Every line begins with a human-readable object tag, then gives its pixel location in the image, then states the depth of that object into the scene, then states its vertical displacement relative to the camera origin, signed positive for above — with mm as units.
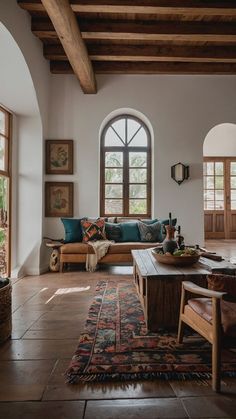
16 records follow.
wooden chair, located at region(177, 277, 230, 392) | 1556 -643
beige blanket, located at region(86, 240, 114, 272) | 4684 -652
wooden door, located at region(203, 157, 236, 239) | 8781 +495
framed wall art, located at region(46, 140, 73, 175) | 5434 +1058
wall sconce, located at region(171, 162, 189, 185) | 5449 +786
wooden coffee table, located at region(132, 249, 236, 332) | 2326 -662
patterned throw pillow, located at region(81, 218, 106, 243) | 4910 -303
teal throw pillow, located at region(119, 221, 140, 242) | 5040 -345
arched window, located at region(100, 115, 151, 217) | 5824 +925
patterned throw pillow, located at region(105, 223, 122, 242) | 5086 -348
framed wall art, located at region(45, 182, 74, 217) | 5434 +279
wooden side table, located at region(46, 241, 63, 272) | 4926 -794
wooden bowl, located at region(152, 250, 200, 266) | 2576 -429
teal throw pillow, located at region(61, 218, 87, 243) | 4980 -309
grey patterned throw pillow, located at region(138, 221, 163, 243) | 4973 -339
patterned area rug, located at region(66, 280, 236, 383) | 1718 -974
